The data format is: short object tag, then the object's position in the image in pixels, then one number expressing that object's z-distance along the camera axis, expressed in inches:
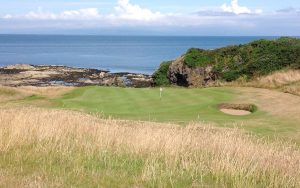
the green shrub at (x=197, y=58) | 2036.2
